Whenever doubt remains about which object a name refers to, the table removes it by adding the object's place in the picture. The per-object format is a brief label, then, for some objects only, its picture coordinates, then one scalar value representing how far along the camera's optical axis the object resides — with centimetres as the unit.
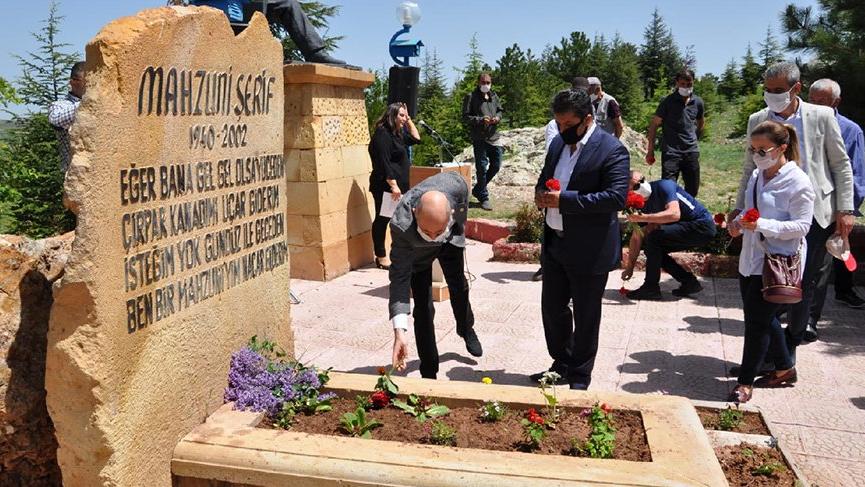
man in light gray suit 485
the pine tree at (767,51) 2974
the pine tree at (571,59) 2750
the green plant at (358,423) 324
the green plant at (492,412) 337
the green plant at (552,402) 333
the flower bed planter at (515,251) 888
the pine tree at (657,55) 3300
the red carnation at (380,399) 350
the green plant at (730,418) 396
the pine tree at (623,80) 2550
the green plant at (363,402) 354
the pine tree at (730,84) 3161
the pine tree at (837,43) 680
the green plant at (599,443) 299
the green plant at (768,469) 344
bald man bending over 394
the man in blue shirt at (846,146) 540
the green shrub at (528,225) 910
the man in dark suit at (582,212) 423
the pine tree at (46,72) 1208
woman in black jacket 829
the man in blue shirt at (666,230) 672
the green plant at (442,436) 313
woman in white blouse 421
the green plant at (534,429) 309
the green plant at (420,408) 342
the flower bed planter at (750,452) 342
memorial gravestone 274
